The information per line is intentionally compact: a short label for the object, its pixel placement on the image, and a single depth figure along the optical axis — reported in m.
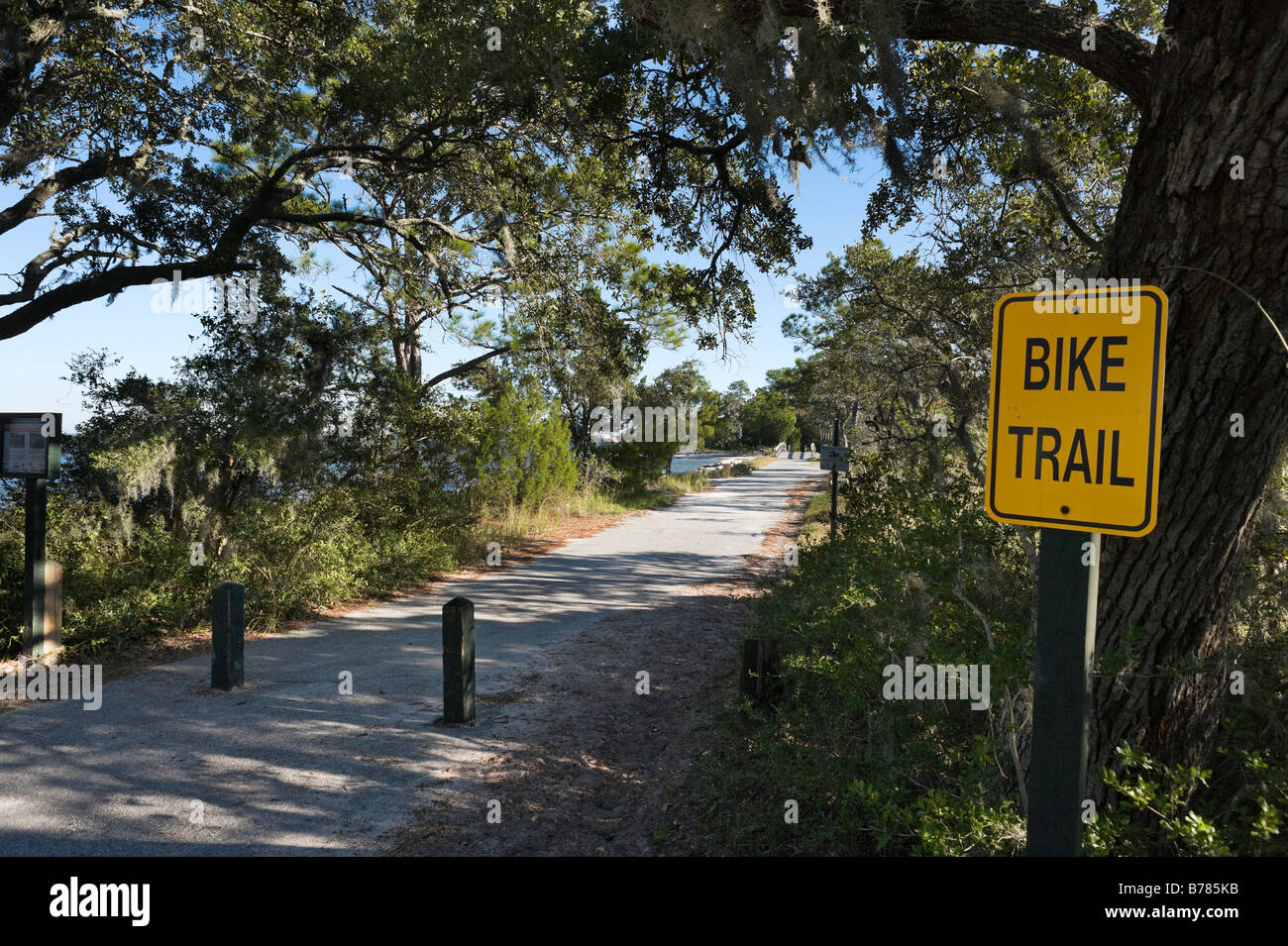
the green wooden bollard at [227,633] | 6.56
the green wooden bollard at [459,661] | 5.81
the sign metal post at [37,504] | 7.07
